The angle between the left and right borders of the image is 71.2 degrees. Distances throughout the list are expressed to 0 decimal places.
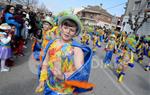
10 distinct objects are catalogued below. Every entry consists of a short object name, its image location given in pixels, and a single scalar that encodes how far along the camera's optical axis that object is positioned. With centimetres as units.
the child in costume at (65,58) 108
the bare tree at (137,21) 1372
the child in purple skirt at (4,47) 300
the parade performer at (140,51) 697
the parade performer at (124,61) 363
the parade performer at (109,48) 479
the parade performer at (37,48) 280
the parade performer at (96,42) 672
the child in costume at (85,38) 781
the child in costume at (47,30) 238
